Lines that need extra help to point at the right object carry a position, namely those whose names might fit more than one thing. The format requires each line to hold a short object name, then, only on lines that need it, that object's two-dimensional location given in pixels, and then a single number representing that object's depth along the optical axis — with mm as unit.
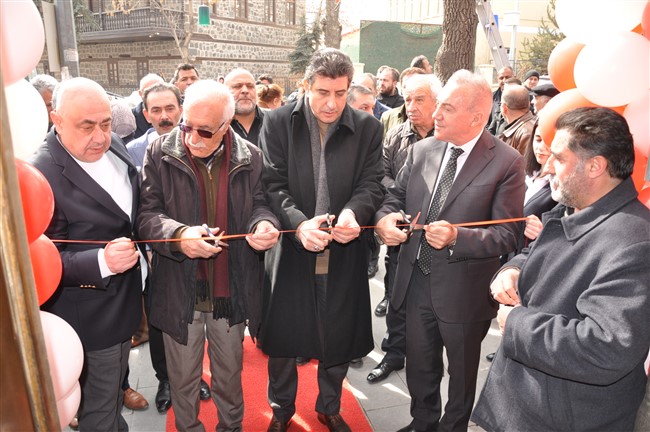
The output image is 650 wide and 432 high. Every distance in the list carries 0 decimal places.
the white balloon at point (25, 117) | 2004
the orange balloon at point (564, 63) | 2719
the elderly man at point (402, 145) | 4270
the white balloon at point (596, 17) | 2357
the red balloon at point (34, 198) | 1817
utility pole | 6551
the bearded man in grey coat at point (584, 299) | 1708
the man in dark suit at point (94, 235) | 2510
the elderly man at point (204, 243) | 2744
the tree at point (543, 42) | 27688
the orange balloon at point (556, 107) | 2586
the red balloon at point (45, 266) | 1975
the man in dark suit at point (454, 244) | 2922
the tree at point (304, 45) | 27069
